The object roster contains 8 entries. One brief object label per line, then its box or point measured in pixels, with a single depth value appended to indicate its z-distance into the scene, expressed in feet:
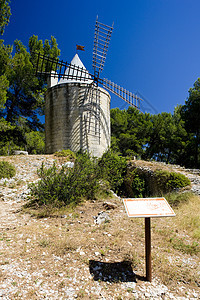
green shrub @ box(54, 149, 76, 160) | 35.09
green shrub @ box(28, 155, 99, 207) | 18.16
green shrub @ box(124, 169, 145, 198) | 30.37
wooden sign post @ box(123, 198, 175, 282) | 8.74
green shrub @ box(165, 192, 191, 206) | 20.50
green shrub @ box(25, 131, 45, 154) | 74.17
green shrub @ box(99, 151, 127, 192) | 24.63
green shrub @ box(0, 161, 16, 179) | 26.02
